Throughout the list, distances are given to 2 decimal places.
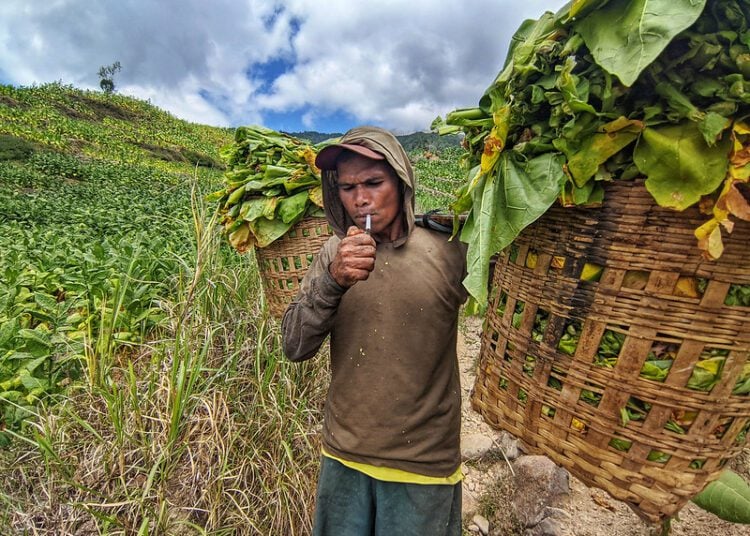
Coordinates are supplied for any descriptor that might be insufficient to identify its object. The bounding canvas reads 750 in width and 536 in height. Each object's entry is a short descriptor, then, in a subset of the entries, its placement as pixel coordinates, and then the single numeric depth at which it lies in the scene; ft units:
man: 4.89
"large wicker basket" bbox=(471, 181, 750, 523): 2.40
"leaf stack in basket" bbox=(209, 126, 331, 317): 7.26
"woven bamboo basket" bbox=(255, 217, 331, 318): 7.41
